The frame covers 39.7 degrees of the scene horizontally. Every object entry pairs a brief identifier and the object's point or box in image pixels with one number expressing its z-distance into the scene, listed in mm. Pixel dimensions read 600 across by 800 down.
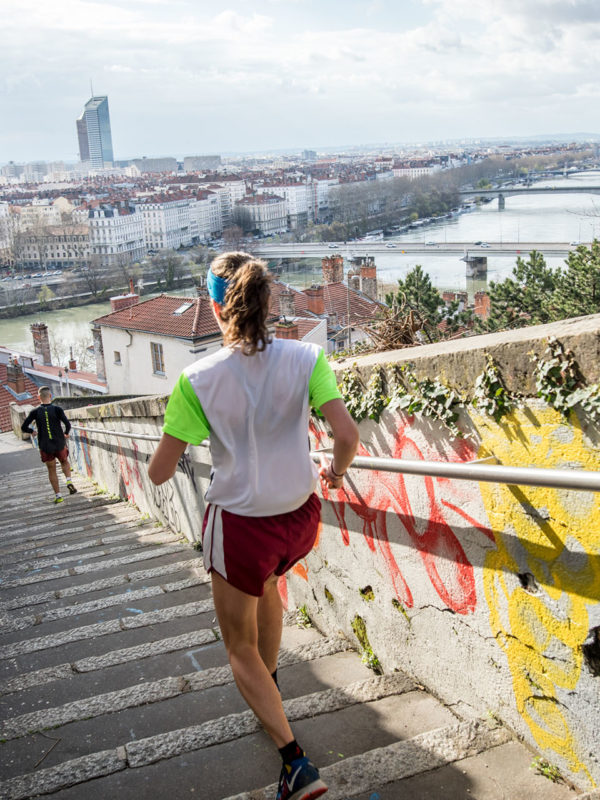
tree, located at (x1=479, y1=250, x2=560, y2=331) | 24812
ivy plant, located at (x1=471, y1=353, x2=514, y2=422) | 2074
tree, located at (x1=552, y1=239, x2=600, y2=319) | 19969
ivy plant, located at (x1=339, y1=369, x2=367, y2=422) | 2727
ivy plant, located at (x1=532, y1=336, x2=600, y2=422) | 1804
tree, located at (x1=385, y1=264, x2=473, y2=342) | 23250
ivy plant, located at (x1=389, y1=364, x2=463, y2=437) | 2260
